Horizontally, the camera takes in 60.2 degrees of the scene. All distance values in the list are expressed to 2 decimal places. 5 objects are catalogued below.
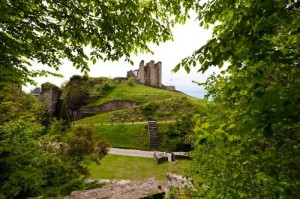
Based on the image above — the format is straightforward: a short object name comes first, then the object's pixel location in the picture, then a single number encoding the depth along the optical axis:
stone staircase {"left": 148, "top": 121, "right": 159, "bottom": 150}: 30.53
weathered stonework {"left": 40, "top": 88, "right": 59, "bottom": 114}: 45.59
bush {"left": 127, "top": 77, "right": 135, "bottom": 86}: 64.34
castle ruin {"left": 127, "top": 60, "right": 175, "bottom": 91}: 70.56
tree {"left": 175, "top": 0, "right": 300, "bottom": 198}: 2.53
